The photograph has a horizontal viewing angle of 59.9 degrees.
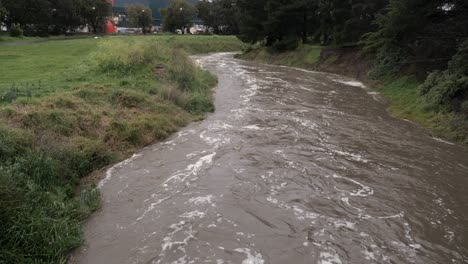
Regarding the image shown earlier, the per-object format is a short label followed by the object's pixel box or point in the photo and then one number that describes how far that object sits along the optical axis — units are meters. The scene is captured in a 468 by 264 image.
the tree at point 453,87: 16.52
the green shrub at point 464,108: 15.13
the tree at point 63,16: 66.81
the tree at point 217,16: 90.31
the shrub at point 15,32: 49.75
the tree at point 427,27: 20.45
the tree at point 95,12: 75.06
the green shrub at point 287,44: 44.28
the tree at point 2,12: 40.09
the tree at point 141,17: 96.00
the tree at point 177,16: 96.94
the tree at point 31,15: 59.22
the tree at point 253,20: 47.44
